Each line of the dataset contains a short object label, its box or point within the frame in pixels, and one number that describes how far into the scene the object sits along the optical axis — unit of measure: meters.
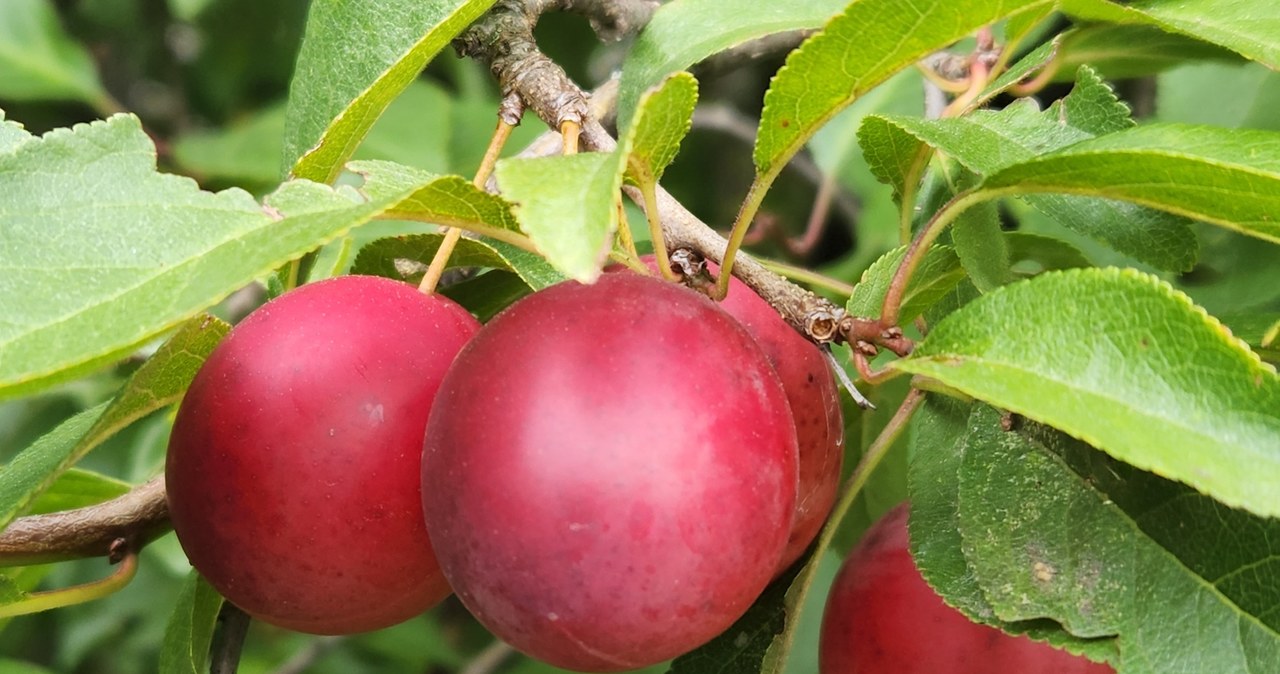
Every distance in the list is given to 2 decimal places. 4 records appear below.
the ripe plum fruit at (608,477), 0.26
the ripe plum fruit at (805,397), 0.29
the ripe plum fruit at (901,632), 0.29
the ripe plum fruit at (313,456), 0.27
